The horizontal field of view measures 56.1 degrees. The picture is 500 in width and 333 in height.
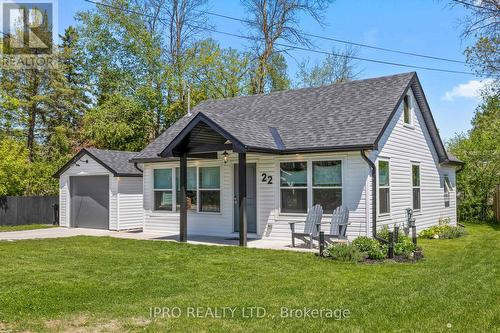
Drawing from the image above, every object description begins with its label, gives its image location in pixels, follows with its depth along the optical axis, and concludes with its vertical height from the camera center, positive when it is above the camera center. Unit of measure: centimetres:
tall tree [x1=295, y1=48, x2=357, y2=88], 3362 +834
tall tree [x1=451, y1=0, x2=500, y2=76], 1650 +538
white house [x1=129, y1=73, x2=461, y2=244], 1155 +63
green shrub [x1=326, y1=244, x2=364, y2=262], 898 -132
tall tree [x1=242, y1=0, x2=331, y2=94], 2748 +958
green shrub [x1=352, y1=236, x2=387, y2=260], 916 -126
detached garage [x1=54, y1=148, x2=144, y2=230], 1669 -19
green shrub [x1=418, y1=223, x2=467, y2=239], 1361 -143
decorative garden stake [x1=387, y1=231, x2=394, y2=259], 920 -128
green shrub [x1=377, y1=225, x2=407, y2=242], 1111 -117
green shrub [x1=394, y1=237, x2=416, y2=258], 941 -130
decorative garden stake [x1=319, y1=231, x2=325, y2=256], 962 -119
